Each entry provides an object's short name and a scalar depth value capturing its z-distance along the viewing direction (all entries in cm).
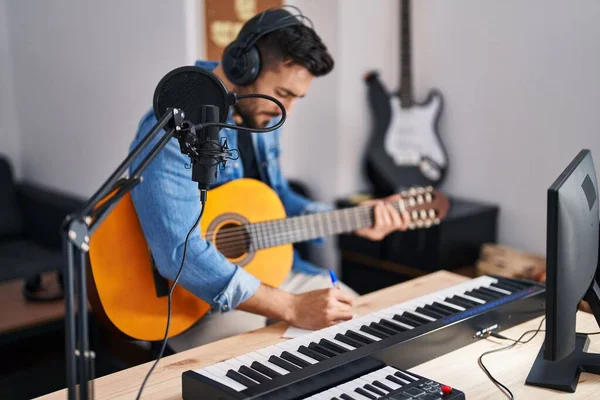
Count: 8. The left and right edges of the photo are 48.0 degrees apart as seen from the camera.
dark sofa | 333
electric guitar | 325
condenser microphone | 106
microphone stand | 84
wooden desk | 125
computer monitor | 113
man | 166
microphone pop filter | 111
